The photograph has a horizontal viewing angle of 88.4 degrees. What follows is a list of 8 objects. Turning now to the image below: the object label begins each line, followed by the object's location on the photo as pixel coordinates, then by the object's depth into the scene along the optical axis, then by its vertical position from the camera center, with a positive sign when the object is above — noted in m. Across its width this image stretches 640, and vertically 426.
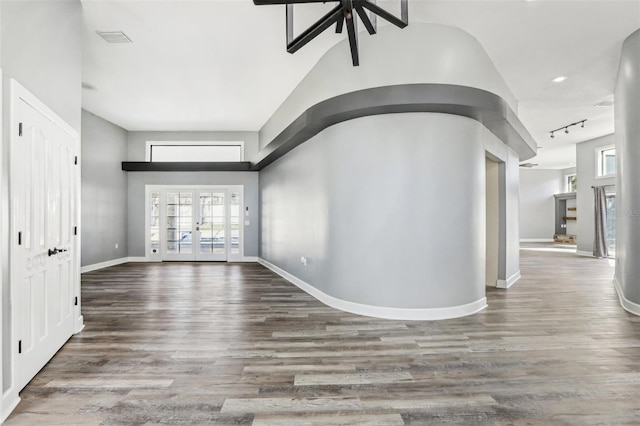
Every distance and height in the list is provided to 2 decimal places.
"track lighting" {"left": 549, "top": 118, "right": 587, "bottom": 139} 7.68 +2.09
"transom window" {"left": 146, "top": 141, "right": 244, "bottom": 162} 8.88 +1.73
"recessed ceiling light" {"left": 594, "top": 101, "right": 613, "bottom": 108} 6.29 +2.10
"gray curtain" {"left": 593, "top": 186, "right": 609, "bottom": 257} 9.35 -0.26
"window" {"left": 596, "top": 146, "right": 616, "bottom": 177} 9.42 +1.42
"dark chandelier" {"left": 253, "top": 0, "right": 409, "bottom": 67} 2.16 +1.37
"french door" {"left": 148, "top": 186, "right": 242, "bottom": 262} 8.88 -0.22
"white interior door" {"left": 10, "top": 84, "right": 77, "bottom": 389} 2.22 -0.16
